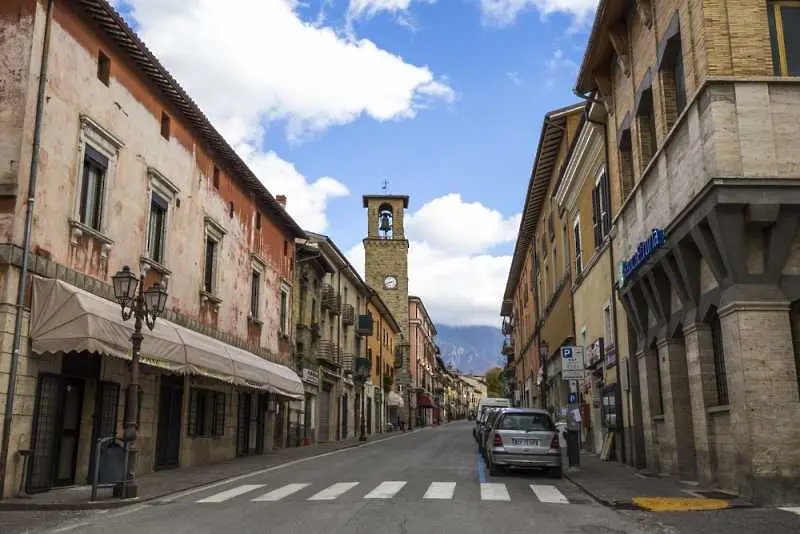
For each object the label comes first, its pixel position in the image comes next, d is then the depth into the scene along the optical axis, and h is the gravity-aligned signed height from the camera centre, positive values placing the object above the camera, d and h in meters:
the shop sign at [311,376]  34.82 +2.16
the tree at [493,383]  126.72 +6.73
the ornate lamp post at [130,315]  12.95 +1.94
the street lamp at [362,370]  48.52 +3.39
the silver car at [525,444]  16.75 -0.49
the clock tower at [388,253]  74.00 +16.43
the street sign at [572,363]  19.09 +1.47
